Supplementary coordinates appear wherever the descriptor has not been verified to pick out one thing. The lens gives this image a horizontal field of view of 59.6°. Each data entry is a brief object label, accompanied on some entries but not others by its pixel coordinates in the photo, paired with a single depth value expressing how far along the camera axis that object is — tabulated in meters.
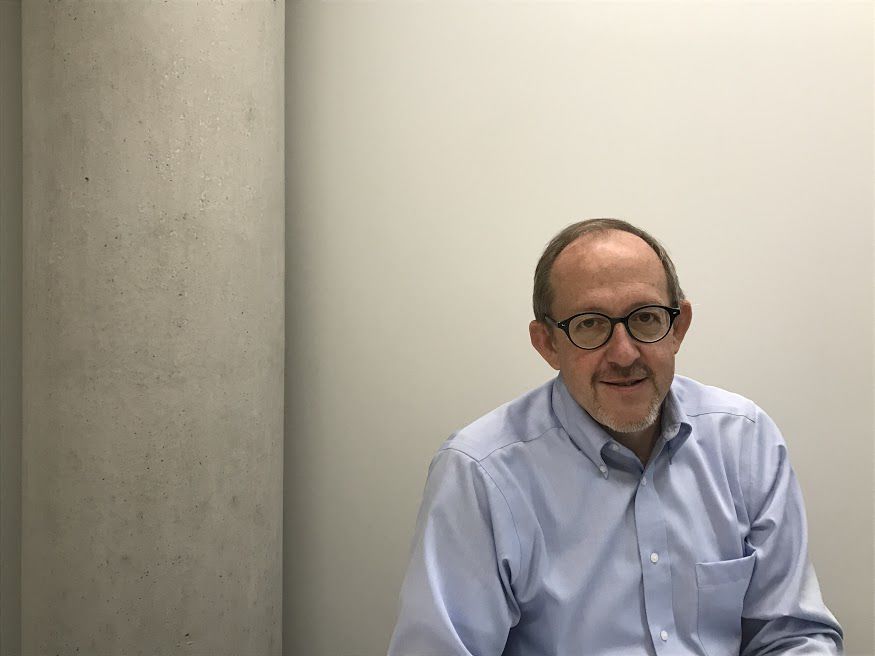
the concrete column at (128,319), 1.87
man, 1.59
